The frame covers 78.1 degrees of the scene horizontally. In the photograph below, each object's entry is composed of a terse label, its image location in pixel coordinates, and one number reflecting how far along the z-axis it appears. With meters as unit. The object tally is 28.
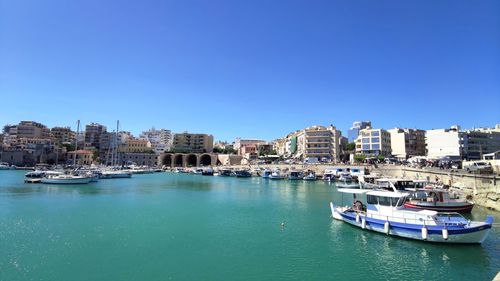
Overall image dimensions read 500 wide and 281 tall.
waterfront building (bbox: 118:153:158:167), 141.12
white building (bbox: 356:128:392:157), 95.12
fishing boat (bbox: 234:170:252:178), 93.50
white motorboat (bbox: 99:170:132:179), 82.17
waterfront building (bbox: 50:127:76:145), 161.12
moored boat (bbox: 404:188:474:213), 28.00
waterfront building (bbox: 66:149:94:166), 132.62
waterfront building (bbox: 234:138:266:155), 154.79
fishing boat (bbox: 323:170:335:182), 76.44
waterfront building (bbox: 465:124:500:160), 83.50
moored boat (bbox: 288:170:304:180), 80.86
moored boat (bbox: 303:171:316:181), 78.70
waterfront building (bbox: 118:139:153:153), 152.75
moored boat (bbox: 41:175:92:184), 59.18
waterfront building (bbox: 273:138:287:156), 141.62
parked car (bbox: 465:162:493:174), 46.99
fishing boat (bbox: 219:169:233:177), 99.75
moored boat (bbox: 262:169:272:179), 87.75
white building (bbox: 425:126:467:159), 82.62
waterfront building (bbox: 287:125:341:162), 104.62
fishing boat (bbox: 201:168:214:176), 103.62
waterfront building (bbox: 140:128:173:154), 154.25
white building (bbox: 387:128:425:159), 97.69
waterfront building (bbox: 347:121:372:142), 137.00
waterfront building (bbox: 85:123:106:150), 167.12
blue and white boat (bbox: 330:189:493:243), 18.67
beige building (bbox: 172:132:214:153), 144.12
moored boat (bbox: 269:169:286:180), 83.69
